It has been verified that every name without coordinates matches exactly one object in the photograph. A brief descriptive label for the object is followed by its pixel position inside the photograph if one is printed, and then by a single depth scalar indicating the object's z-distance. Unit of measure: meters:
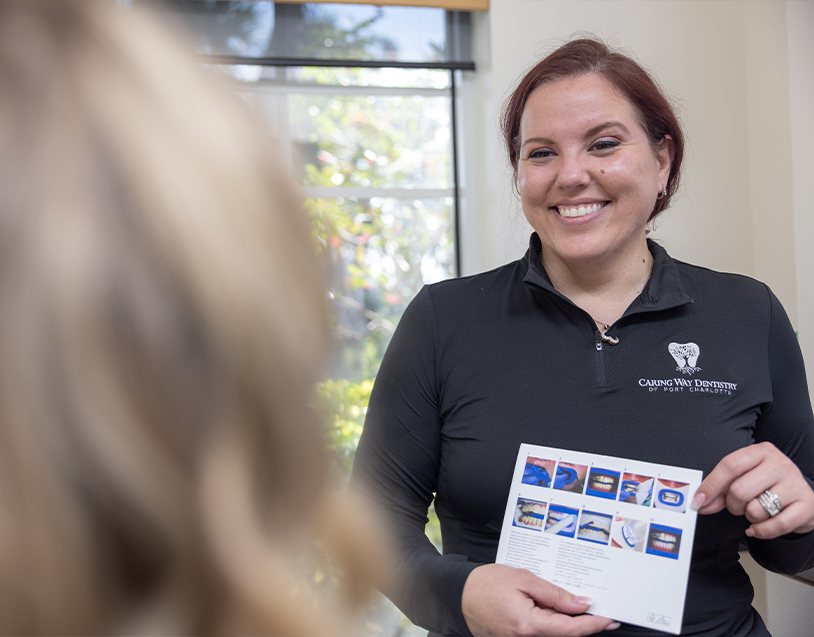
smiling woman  1.52
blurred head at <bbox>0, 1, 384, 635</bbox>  0.39
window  2.70
